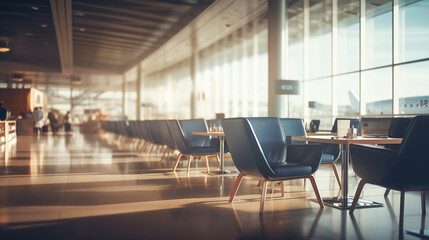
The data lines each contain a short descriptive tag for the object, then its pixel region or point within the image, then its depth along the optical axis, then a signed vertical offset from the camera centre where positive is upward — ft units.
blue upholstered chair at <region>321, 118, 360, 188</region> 14.44 -1.64
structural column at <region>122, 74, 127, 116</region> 76.59 +5.81
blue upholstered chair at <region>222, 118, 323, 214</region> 10.61 -1.25
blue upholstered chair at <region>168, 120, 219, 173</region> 18.12 -1.65
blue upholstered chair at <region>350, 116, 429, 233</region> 8.59 -1.20
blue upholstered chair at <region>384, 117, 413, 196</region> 14.64 -0.48
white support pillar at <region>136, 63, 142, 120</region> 65.96 +4.33
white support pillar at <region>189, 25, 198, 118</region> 50.72 +4.82
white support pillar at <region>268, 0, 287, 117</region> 27.43 +5.03
